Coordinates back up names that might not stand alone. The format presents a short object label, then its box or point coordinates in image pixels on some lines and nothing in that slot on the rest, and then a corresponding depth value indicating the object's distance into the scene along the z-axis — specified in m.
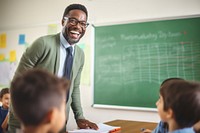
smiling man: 1.51
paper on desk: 1.56
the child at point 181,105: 1.14
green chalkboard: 2.85
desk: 1.89
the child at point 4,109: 2.51
